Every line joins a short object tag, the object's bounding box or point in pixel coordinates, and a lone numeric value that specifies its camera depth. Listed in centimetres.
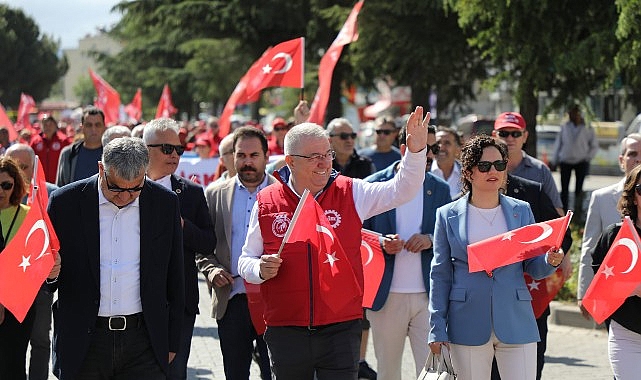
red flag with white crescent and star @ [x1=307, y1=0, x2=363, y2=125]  1230
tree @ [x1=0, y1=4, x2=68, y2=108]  6856
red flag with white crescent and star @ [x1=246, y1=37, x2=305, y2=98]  1252
